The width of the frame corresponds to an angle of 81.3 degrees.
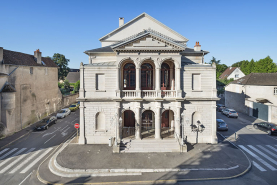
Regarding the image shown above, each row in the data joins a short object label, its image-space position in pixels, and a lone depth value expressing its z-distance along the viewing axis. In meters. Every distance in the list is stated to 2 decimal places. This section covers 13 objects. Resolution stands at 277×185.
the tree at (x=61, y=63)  59.65
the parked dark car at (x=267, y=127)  22.95
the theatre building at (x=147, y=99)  19.20
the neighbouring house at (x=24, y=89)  23.19
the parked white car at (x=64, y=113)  32.89
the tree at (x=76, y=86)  56.85
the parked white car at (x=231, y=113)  33.66
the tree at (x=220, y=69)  87.69
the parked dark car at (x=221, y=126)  25.00
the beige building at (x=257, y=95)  31.24
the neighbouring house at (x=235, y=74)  63.76
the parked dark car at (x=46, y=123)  25.54
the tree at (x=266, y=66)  49.88
